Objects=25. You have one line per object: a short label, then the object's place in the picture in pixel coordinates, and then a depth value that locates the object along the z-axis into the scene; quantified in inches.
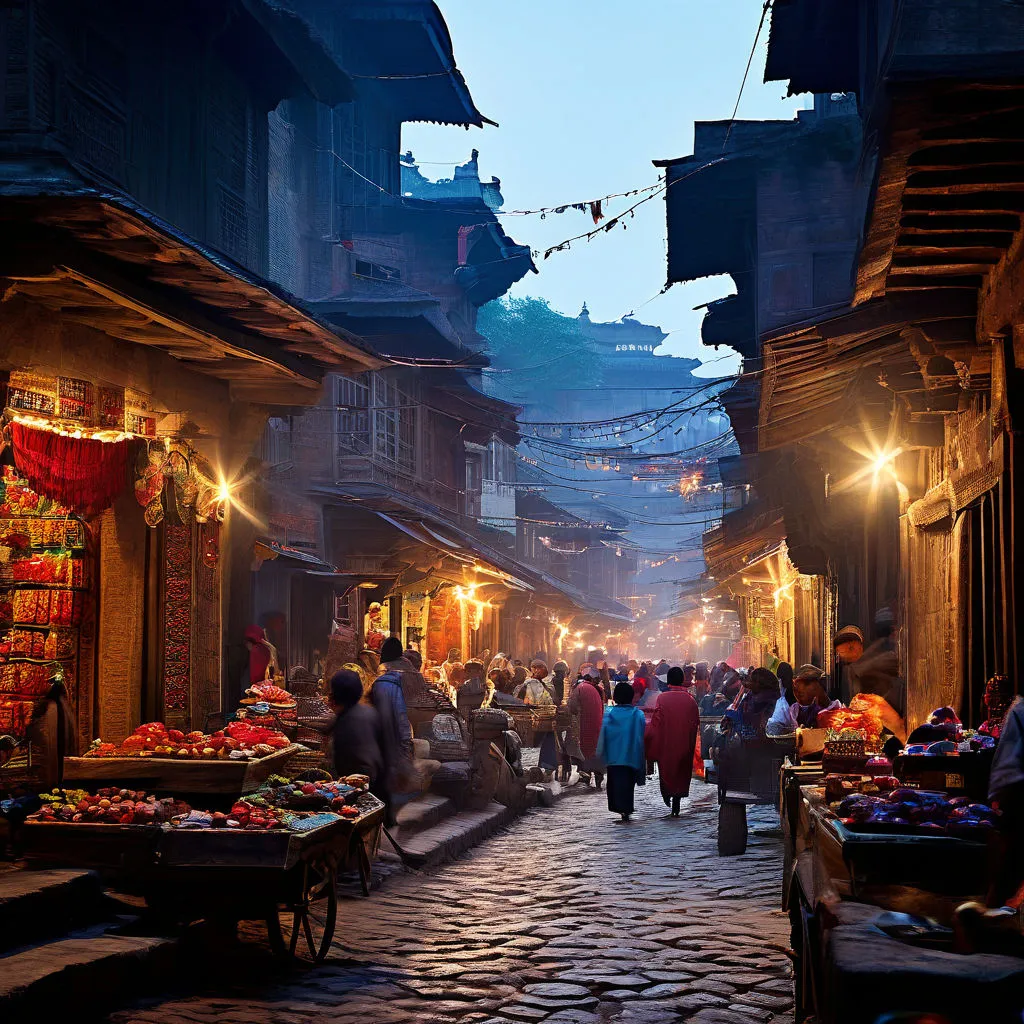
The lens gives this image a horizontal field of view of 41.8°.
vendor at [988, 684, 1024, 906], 239.9
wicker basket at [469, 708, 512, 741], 665.6
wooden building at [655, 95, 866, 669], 820.6
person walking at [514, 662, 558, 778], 887.1
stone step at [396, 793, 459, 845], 533.3
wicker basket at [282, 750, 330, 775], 450.3
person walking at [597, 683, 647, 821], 692.7
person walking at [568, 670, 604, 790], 850.8
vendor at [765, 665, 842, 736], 554.3
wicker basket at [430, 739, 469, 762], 646.5
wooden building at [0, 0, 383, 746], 332.2
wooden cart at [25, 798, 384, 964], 310.3
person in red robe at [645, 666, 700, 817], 703.1
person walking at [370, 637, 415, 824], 454.0
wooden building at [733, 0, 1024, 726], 240.8
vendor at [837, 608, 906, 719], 510.0
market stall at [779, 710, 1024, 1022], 170.4
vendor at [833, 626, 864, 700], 506.0
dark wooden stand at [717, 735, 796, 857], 540.1
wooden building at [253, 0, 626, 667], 881.5
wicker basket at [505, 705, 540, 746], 860.0
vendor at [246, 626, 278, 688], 571.9
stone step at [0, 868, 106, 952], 291.1
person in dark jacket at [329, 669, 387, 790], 441.7
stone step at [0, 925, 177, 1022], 250.1
